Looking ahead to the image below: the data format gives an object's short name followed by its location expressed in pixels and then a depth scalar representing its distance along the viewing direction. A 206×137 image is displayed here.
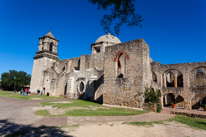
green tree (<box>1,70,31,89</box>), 35.28
